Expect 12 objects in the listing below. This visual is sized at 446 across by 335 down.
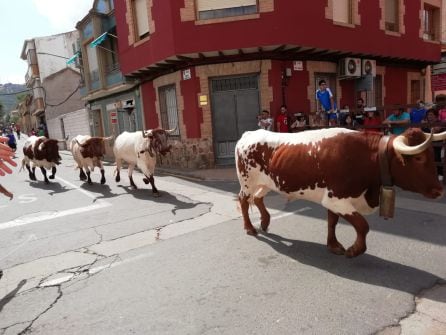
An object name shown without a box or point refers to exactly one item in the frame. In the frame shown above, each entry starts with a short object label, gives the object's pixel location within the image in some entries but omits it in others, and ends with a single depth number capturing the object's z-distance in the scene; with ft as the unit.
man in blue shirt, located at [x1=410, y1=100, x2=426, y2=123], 28.76
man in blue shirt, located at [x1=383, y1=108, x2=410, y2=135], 26.88
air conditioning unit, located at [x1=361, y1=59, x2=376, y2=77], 44.06
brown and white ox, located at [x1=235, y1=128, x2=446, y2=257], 11.22
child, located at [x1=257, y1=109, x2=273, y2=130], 35.60
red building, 35.58
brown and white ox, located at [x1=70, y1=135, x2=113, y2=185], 32.14
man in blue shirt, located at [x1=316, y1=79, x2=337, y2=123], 35.17
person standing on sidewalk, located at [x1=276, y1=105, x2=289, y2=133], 36.40
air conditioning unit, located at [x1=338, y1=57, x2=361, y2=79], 41.75
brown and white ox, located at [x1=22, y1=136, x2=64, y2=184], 34.99
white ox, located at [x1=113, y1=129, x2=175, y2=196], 26.32
